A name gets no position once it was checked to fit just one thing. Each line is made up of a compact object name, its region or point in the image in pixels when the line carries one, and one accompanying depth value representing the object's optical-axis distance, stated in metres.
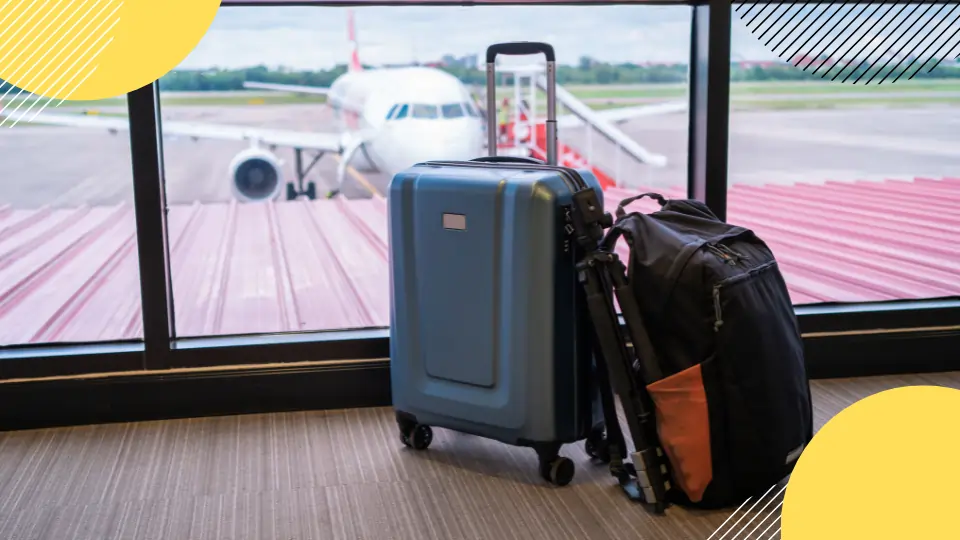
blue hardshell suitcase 1.68
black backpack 1.57
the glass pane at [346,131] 2.58
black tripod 1.62
